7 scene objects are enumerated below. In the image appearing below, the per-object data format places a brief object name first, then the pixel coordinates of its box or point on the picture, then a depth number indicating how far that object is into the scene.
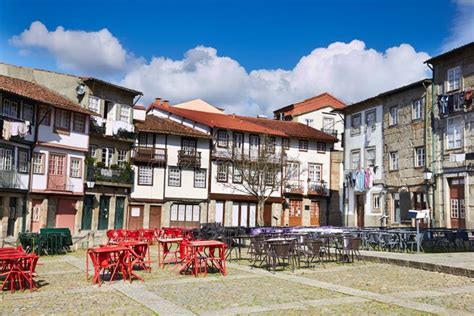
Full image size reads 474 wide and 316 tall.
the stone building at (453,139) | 26.83
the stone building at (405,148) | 30.16
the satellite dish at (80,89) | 34.16
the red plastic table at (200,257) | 13.11
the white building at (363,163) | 34.28
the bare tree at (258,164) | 34.91
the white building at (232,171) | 38.69
